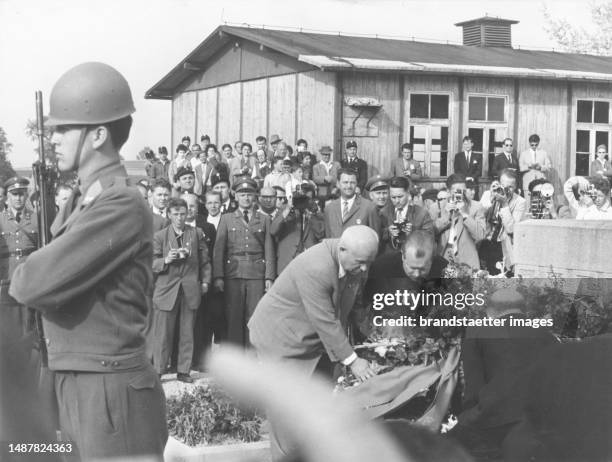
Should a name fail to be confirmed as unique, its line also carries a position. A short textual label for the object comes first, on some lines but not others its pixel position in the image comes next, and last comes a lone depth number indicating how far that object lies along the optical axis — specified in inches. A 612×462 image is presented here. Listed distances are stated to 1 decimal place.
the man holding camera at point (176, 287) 345.1
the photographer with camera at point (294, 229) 365.1
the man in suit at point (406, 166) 698.2
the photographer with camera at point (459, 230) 375.2
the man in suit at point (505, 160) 709.9
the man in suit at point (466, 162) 724.0
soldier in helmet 109.3
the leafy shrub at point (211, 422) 255.0
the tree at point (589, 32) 464.4
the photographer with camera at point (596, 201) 368.8
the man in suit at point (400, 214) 358.6
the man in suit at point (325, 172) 593.6
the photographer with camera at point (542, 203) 440.5
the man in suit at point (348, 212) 360.8
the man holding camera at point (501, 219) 396.8
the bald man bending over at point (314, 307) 219.6
